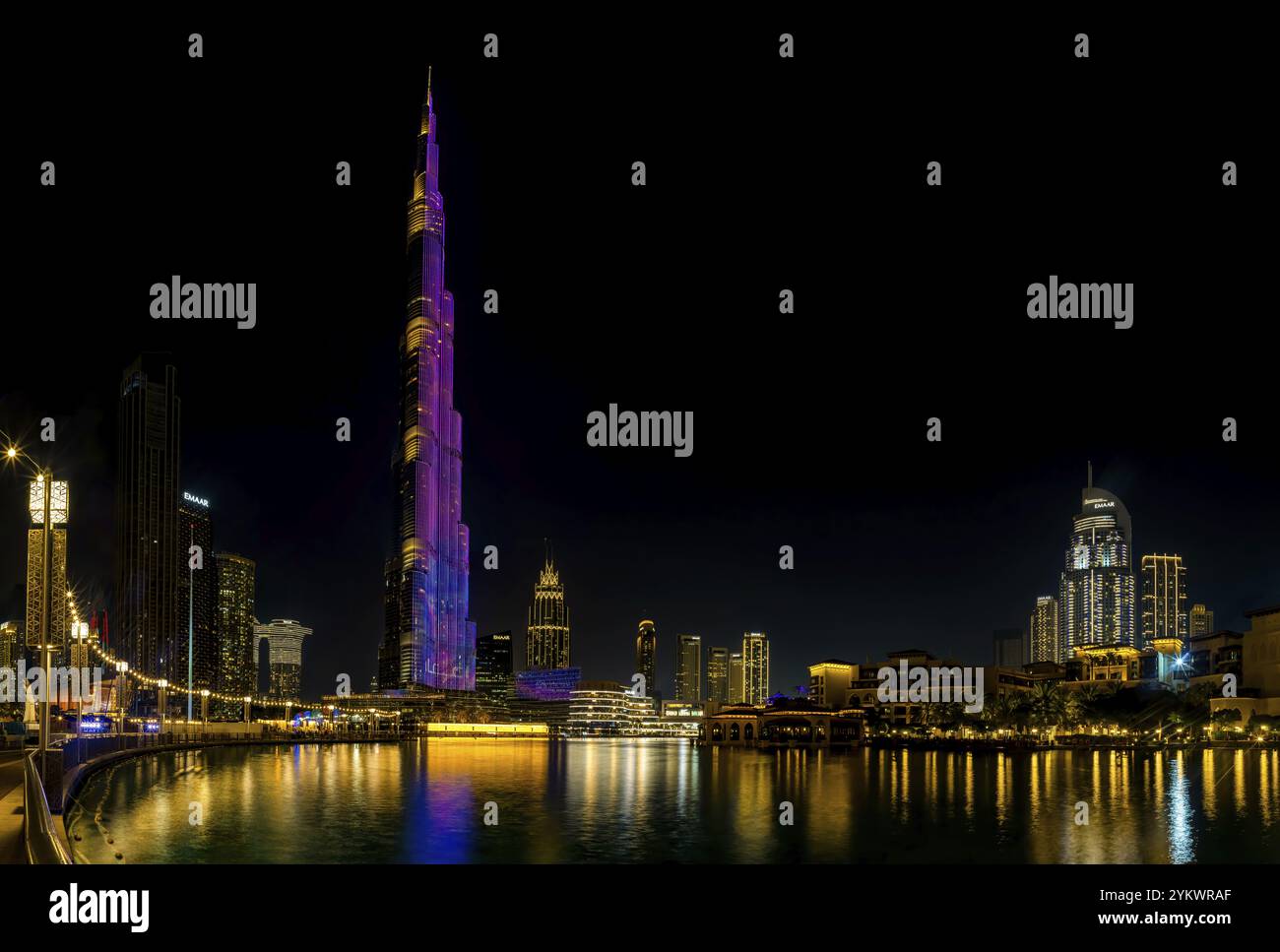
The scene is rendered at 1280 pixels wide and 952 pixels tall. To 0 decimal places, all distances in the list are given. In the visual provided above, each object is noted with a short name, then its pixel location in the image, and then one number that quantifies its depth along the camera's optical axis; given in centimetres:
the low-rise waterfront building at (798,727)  17350
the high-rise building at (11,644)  12019
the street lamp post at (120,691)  9062
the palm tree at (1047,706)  15362
